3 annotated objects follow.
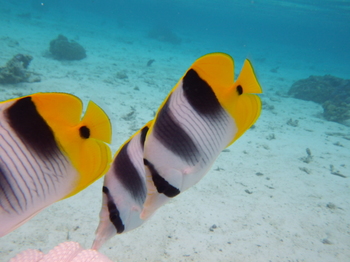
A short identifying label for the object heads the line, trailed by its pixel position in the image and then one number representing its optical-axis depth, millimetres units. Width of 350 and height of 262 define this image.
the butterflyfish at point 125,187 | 213
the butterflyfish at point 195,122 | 175
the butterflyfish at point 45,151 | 172
